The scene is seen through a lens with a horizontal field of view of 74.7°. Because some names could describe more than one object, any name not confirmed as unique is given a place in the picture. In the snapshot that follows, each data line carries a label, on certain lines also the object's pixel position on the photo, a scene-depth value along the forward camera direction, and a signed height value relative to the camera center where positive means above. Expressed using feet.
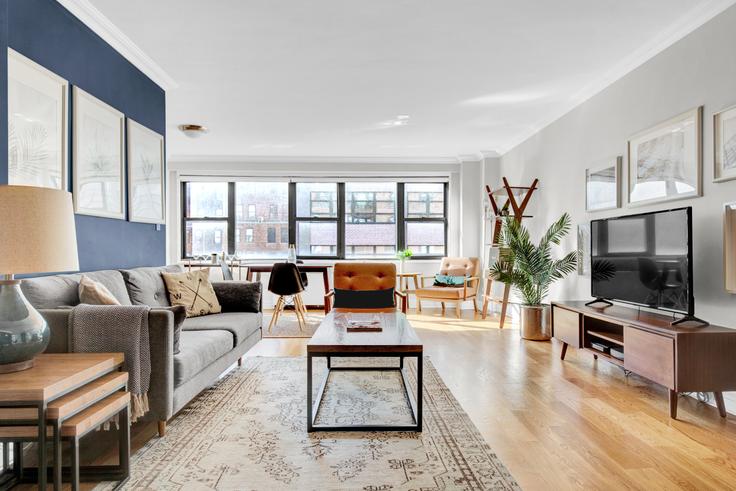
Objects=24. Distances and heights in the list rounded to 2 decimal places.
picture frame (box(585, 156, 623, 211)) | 13.24 +1.79
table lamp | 5.53 -0.10
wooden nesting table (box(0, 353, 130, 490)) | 5.23 -1.90
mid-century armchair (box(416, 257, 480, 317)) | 21.77 -1.93
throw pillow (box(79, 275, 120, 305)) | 8.12 -0.84
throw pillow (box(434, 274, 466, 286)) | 22.88 -1.62
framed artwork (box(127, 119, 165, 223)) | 12.15 +1.90
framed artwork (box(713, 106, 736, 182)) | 9.13 +1.99
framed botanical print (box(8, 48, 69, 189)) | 7.84 +2.11
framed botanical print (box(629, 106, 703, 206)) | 10.14 +2.00
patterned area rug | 6.62 -3.24
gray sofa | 7.66 -1.76
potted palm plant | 16.58 -0.92
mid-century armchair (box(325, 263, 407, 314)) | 15.17 -1.32
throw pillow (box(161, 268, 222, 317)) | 11.90 -1.19
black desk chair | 18.20 -1.33
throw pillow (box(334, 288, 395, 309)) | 15.15 -1.70
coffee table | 8.31 -1.79
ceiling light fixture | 19.22 +4.65
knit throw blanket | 7.23 -1.40
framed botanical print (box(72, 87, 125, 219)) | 9.73 +1.91
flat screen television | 9.68 -0.29
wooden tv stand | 8.79 -2.05
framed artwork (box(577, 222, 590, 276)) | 14.99 -0.07
